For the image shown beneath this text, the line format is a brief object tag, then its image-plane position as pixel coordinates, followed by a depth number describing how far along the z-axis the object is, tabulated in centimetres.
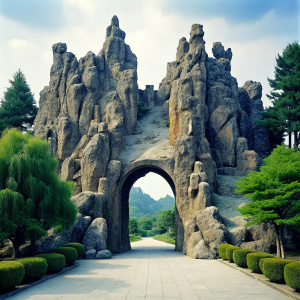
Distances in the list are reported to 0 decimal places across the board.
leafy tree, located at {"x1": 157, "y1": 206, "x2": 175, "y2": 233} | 5119
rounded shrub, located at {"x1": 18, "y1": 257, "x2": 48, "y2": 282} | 1309
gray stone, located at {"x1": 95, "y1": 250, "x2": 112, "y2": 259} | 2367
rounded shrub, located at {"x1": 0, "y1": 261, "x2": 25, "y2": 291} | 1105
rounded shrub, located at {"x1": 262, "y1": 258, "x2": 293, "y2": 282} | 1252
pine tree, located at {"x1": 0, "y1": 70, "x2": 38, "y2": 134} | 4409
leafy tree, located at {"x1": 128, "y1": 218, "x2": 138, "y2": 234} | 6097
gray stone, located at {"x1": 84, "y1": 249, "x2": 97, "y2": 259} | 2355
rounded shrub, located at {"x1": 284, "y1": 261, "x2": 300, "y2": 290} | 1077
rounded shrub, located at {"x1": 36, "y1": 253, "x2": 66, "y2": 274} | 1524
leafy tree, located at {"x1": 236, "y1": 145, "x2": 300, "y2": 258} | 1991
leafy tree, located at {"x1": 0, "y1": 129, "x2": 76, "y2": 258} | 1672
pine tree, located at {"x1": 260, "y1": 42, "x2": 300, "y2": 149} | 3738
